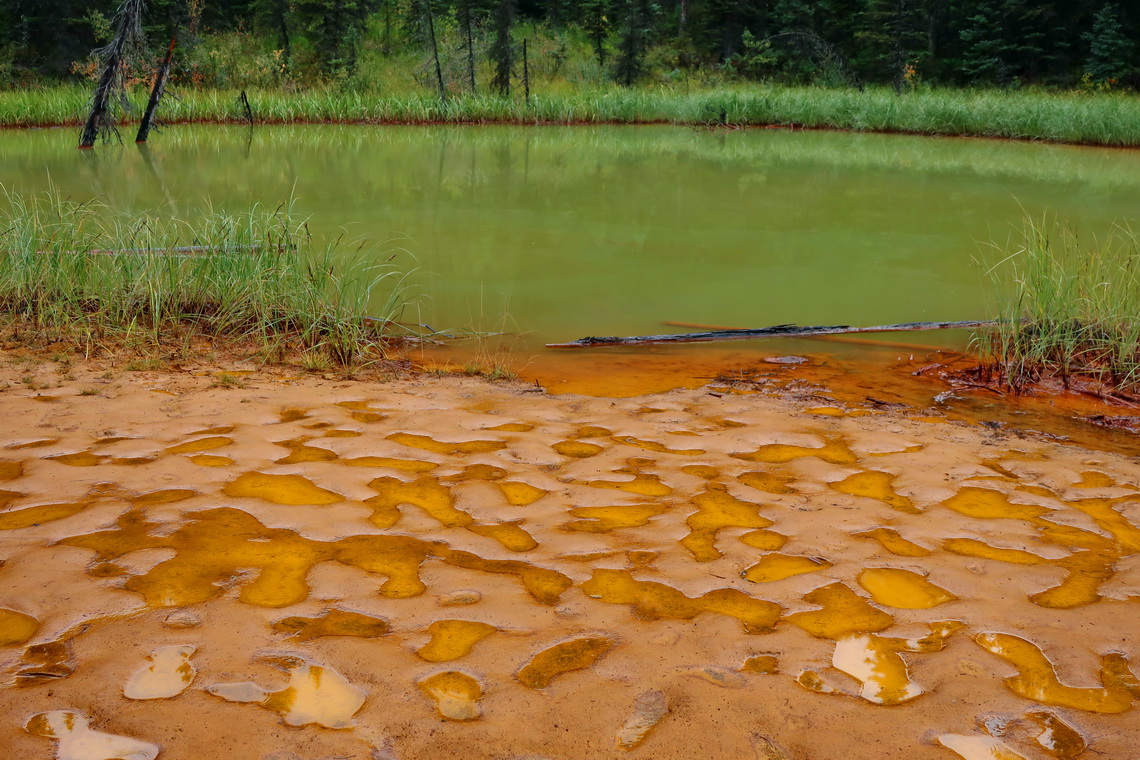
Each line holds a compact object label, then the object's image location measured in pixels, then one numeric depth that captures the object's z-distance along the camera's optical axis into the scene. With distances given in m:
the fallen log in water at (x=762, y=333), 4.47
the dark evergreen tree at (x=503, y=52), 19.98
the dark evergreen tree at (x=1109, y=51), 24.14
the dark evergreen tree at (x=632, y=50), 25.25
